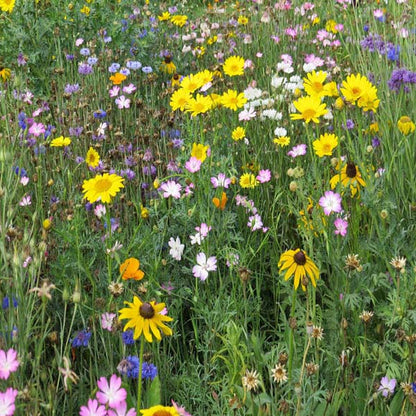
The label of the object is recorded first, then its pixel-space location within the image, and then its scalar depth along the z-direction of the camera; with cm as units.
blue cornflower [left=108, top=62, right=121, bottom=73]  338
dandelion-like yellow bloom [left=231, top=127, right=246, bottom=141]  237
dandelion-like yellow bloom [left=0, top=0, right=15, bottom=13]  334
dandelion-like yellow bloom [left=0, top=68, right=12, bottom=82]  296
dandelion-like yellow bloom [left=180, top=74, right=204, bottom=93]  237
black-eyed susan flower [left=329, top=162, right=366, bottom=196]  186
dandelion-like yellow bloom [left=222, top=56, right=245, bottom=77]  264
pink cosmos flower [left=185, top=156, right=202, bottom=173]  203
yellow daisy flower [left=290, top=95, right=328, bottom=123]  201
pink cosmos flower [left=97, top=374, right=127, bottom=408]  125
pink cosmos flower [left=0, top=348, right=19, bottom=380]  119
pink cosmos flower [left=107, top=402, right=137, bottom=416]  125
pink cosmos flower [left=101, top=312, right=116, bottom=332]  156
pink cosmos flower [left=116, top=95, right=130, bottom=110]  291
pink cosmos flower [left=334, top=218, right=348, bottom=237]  182
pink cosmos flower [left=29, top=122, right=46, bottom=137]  238
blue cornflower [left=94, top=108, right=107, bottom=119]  286
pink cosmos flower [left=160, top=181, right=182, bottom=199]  211
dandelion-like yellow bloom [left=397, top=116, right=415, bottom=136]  196
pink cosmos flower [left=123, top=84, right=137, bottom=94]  296
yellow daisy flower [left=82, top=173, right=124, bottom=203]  178
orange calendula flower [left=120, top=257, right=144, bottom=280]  170
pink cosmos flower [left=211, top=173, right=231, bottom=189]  203
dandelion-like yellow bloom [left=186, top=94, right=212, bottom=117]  222
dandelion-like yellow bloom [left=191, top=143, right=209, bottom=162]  208
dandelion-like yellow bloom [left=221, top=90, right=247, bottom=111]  238
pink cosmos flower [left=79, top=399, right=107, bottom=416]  122
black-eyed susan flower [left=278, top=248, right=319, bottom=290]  144
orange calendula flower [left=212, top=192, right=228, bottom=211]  200
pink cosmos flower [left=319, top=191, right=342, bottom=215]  184
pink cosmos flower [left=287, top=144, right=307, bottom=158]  235
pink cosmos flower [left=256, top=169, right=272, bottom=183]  230
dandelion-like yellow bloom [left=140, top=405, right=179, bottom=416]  116
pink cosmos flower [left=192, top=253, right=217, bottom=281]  186
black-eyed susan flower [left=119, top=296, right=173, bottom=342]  132
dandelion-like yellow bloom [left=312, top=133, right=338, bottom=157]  203
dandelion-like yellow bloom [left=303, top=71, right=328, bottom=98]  213
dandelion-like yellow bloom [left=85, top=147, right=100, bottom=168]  220
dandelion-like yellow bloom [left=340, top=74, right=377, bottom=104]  198
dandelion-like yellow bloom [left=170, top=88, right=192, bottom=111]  230
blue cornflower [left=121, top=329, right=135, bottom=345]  161
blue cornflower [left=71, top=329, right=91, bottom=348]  167
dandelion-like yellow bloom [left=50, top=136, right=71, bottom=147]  232
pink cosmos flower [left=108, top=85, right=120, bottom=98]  306
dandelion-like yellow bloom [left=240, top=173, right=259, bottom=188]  224
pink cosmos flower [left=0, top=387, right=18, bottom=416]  112
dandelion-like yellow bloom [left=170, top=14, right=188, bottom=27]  384
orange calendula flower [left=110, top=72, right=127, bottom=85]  297
